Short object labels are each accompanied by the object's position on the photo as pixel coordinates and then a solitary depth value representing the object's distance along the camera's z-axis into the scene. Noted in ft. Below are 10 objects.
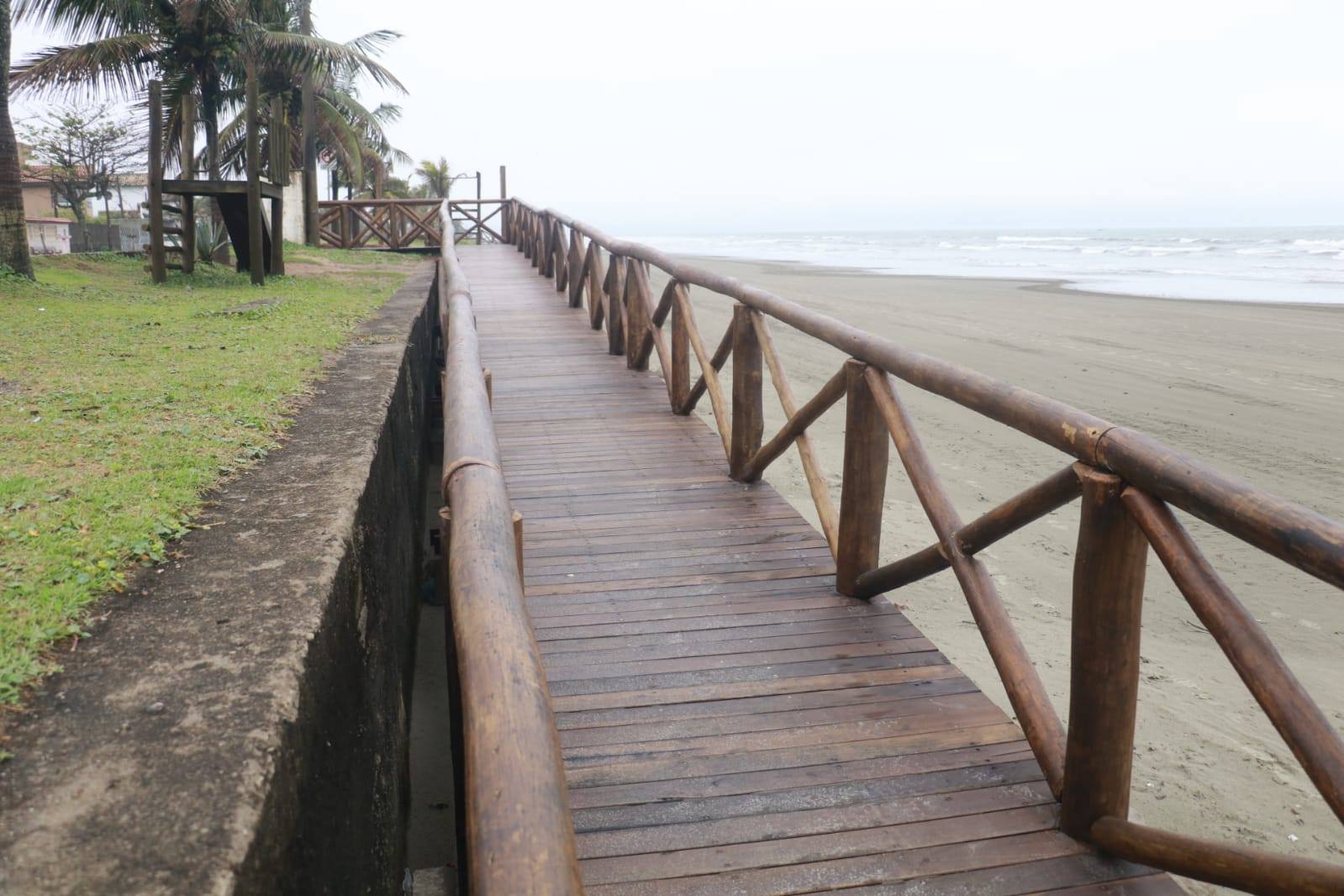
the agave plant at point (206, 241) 39.93
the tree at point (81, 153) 105.50
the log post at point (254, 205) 32.76
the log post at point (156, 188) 32.24
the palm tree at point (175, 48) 44.14
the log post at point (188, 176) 33.55
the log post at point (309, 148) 64.13
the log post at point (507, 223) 69.91
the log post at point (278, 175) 36.24
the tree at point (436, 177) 135.23
